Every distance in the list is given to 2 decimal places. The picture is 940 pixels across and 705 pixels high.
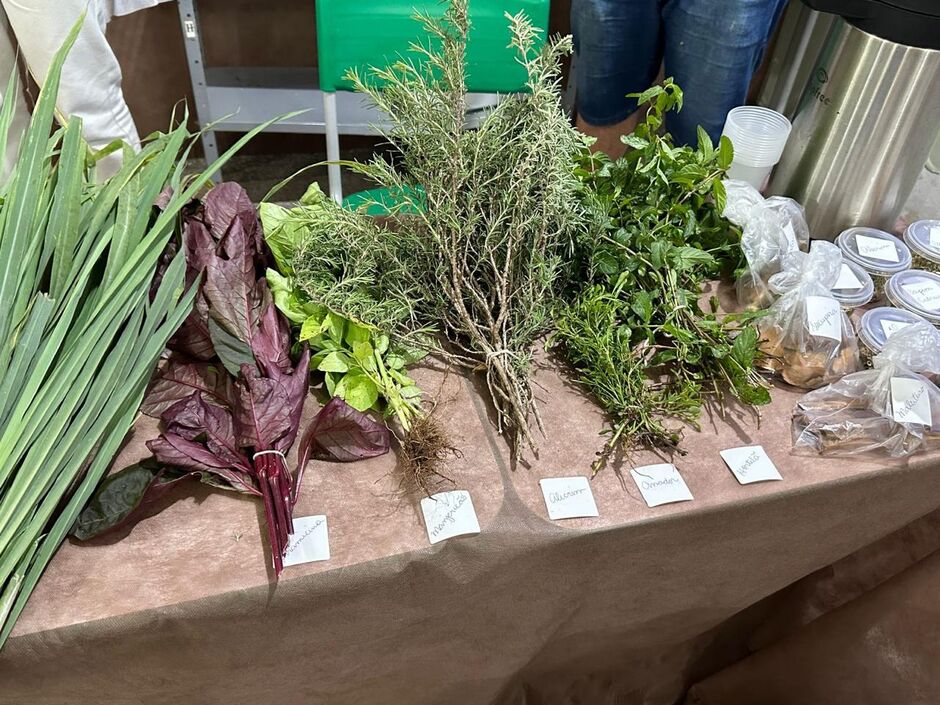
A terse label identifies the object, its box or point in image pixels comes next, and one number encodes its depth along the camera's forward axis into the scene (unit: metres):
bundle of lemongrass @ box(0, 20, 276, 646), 0.70
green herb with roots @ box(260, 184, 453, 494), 0.85
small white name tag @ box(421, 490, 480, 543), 0.81
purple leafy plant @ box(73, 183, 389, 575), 0.76
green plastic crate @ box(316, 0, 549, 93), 1.36
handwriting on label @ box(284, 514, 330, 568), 0.77
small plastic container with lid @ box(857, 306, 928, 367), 1.00
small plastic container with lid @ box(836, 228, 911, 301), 1.11
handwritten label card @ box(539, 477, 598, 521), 0.84
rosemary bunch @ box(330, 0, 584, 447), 0.86
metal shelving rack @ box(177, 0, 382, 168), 1.83
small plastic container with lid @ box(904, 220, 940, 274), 1.13
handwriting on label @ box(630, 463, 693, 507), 0.87
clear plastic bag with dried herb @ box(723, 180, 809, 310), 1.08
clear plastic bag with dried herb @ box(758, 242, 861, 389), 0.98
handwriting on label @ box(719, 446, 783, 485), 0.90
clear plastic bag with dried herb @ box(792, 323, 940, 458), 0.92
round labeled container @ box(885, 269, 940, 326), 1.04
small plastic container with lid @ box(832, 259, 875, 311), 1.06
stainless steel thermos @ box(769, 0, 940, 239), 1.06
